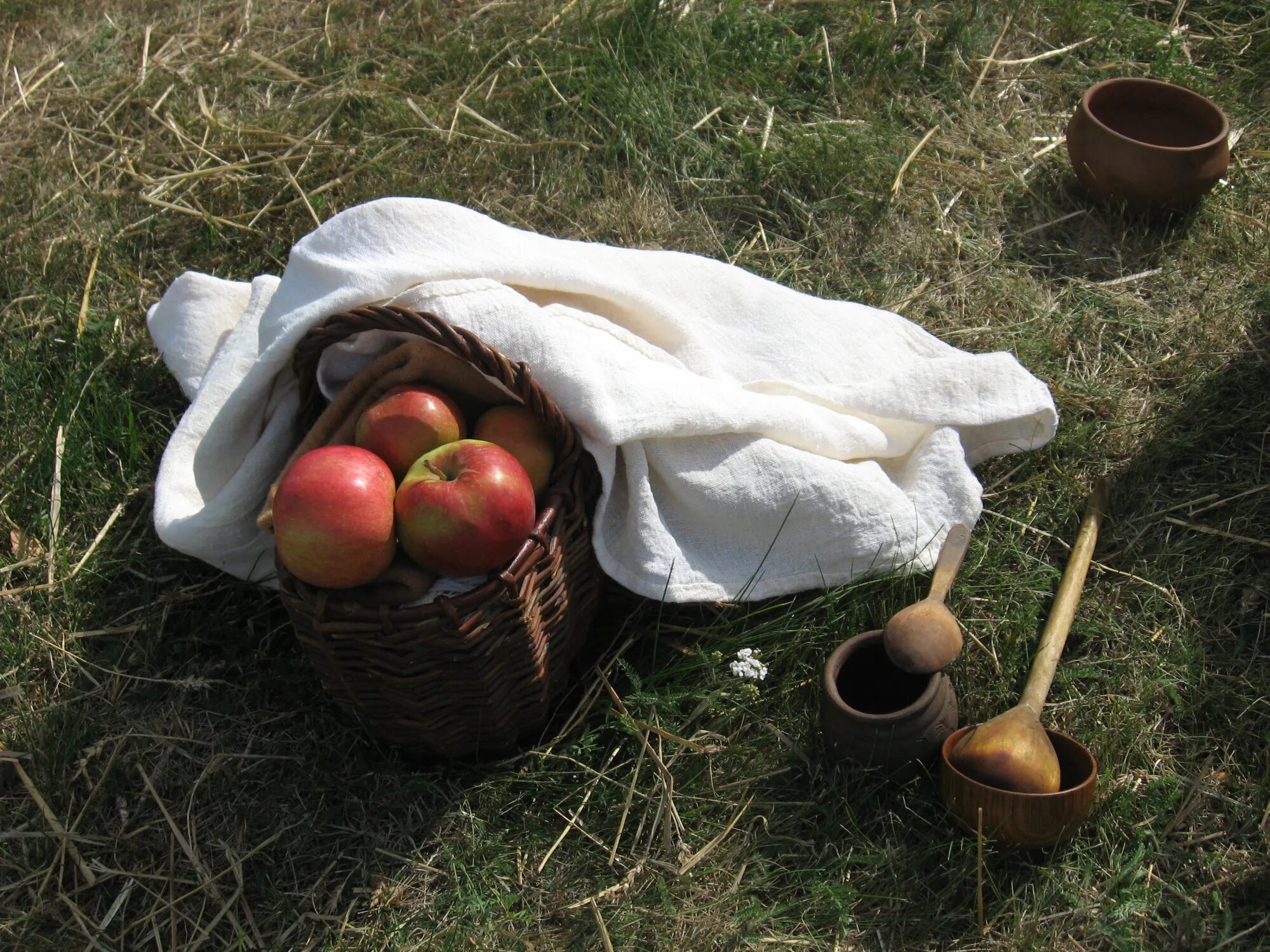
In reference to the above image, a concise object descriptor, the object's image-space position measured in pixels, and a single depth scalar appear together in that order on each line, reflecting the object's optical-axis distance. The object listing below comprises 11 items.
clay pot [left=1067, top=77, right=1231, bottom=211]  3.02
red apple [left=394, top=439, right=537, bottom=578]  1.83
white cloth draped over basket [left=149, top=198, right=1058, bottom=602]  2.18
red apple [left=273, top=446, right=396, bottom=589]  1.81
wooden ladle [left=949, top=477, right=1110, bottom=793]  1.89
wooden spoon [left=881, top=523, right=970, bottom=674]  1.99
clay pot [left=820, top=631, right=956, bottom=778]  1.97
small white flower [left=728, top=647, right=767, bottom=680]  2.18
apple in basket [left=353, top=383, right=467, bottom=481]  2.02
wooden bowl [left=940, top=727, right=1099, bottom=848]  1.85
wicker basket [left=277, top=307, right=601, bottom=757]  1.86
